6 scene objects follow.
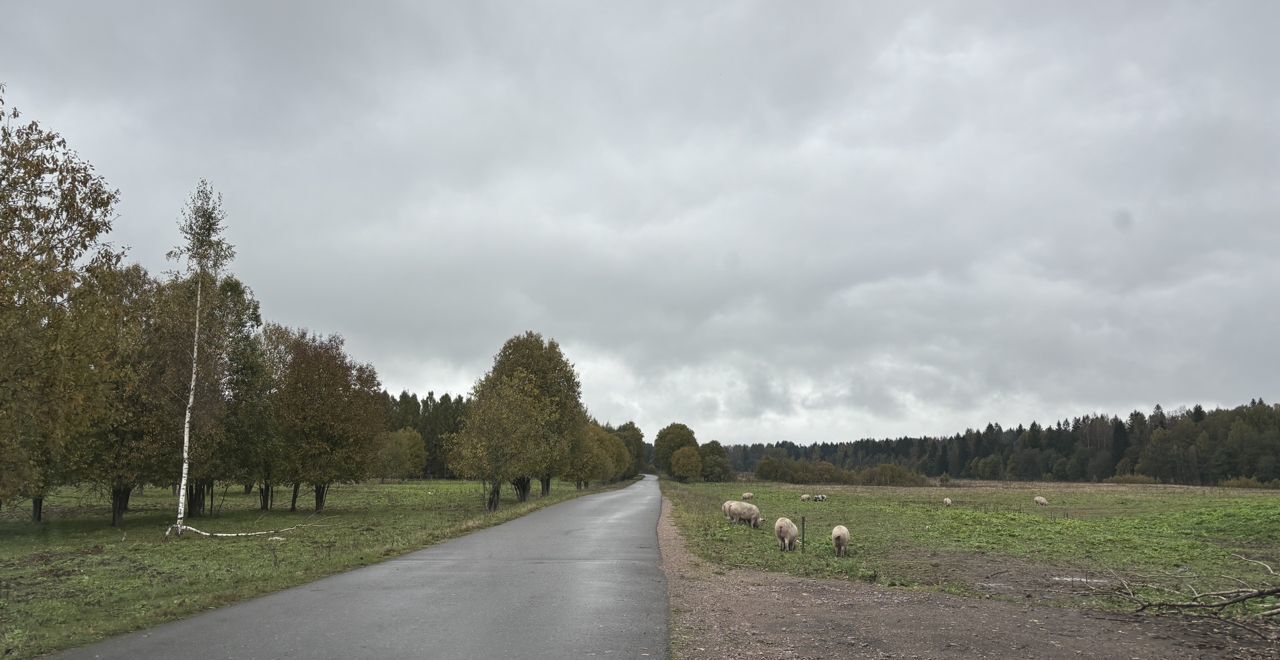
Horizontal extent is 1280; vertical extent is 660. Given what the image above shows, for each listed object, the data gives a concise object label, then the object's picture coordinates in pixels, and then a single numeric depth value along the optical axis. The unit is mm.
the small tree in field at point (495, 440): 39156
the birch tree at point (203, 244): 29766
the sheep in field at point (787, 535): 21703
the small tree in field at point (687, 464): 139250
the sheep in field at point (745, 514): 30359
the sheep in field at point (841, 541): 20453
